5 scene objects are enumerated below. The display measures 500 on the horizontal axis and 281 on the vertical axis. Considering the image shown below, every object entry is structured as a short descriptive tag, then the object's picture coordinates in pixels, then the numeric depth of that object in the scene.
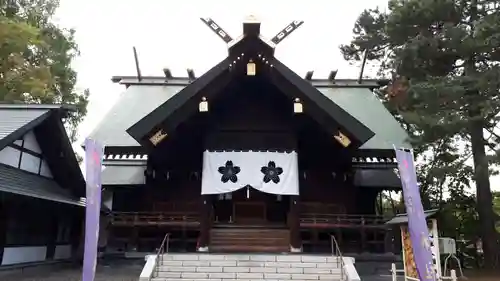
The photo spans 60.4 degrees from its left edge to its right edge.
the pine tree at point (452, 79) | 12.26
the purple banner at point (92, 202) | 7.08
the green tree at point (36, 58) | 16.62
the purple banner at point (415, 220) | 7.56
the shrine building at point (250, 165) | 11.06
